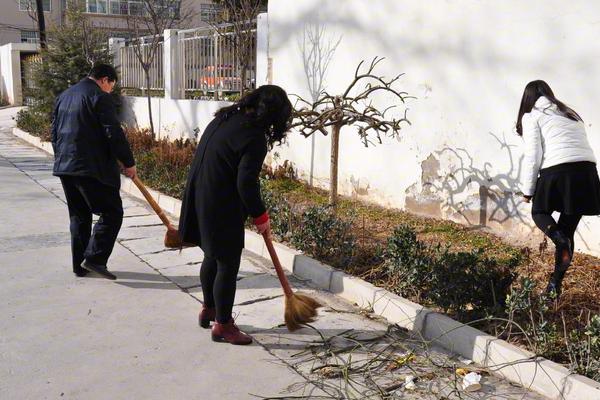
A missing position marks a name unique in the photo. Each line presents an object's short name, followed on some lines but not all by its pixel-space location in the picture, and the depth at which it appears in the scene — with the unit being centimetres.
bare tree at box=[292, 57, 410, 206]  700
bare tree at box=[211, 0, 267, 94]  1055
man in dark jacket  523
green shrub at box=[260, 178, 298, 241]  625
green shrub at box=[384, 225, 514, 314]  430
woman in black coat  387
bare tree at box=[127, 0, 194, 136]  1362
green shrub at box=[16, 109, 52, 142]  1571
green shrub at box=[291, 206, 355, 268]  557
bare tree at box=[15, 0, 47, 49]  2617
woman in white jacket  447
